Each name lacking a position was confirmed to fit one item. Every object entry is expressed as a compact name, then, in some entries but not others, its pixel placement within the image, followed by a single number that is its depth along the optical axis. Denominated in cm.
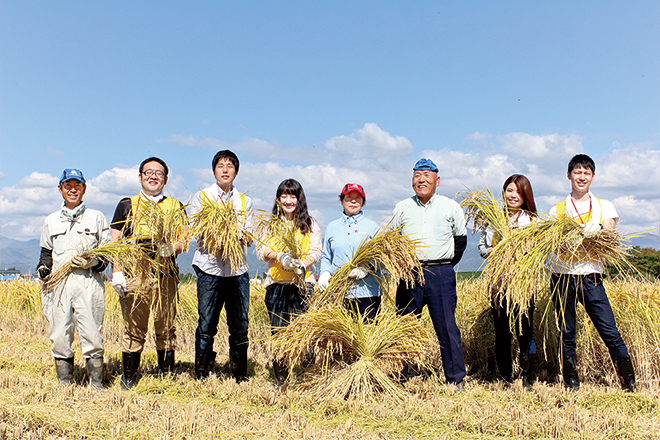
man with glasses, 376
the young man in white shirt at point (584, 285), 354
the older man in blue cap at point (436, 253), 368
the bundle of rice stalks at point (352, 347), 338
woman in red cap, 371
